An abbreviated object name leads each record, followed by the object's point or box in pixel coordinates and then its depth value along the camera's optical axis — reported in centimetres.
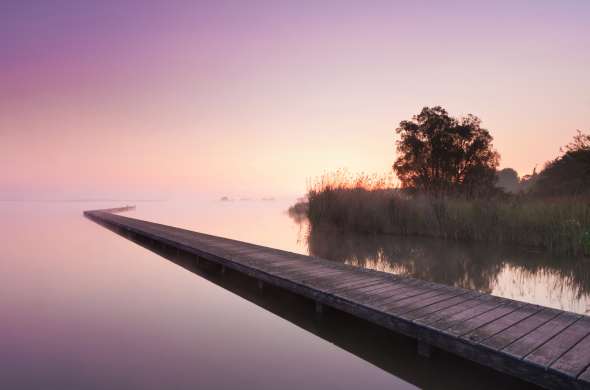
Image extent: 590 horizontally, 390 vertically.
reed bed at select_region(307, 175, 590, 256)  663
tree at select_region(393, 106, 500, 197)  1709
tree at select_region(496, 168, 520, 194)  5087
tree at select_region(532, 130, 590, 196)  1370
